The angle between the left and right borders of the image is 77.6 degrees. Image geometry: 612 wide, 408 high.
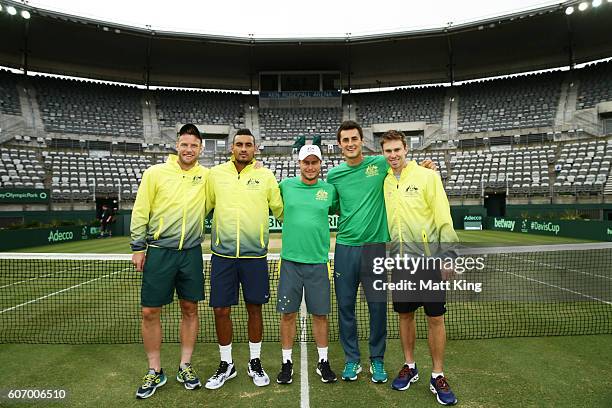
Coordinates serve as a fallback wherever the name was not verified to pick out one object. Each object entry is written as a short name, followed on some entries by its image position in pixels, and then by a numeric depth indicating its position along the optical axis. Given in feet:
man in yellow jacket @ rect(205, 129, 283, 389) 13.92
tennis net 19.19
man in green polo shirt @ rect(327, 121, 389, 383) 13.93
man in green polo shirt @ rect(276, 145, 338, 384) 13.82
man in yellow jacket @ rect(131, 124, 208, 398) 13.57
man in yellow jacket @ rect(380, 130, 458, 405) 12.95
